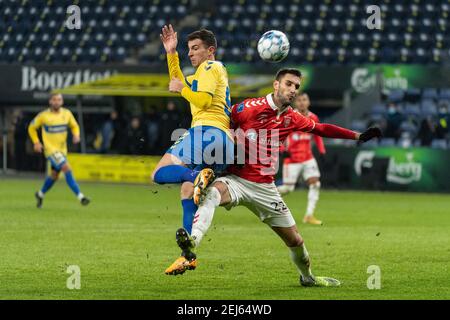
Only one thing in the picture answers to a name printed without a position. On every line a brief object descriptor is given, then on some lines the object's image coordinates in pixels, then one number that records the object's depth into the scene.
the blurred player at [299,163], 18.34
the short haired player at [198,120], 9.65
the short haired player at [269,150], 9.44
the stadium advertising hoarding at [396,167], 27.14
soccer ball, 10.16
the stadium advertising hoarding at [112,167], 29.47
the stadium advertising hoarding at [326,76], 28.91
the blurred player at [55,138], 20.45
